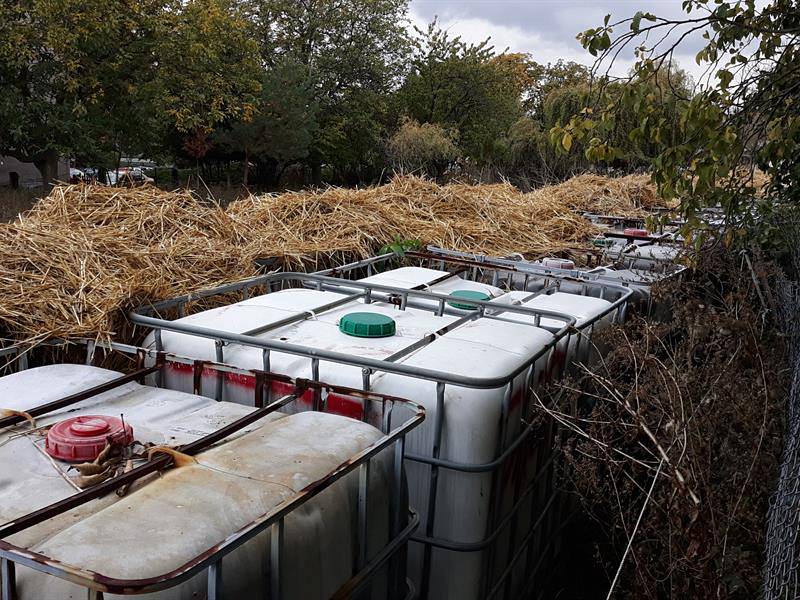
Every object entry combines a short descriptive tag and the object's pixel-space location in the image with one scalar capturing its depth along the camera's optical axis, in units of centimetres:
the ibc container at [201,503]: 157
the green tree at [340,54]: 3216
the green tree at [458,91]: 3547
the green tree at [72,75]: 1661
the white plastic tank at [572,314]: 378
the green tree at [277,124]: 2494
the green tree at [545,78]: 4676
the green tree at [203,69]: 1956
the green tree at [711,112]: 411
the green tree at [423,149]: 2934
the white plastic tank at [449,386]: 283
